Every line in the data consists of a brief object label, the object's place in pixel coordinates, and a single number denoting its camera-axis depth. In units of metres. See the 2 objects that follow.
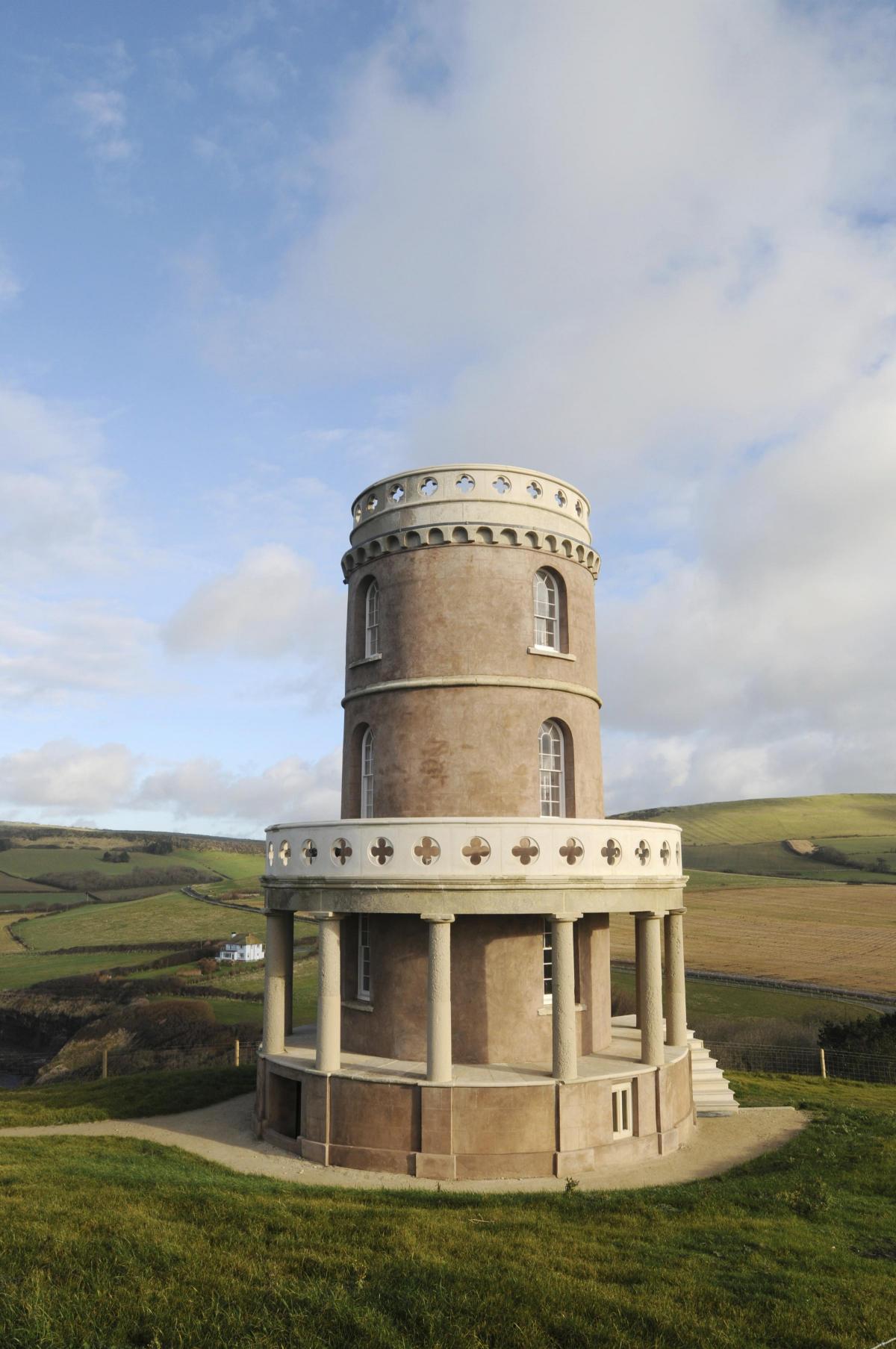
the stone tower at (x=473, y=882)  18.97
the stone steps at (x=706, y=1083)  24.58
